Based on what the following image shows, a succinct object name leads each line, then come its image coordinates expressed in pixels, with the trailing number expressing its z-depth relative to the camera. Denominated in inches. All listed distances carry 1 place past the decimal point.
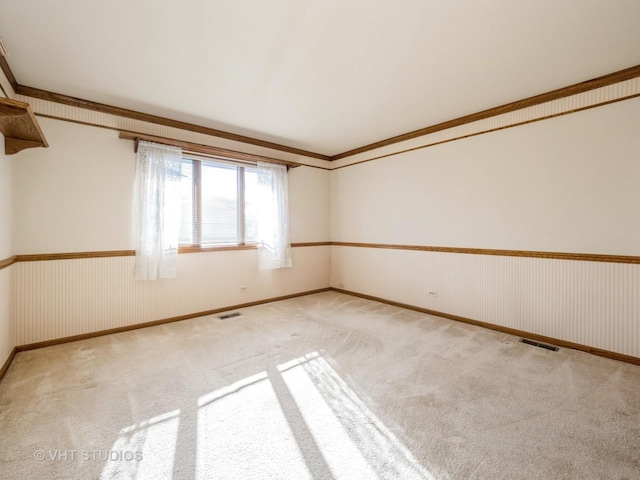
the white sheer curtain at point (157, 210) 135.6
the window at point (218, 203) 156.1
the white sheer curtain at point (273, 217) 178.7
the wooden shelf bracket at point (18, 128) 73.2
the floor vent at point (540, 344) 114.5
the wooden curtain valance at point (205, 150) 132.5
